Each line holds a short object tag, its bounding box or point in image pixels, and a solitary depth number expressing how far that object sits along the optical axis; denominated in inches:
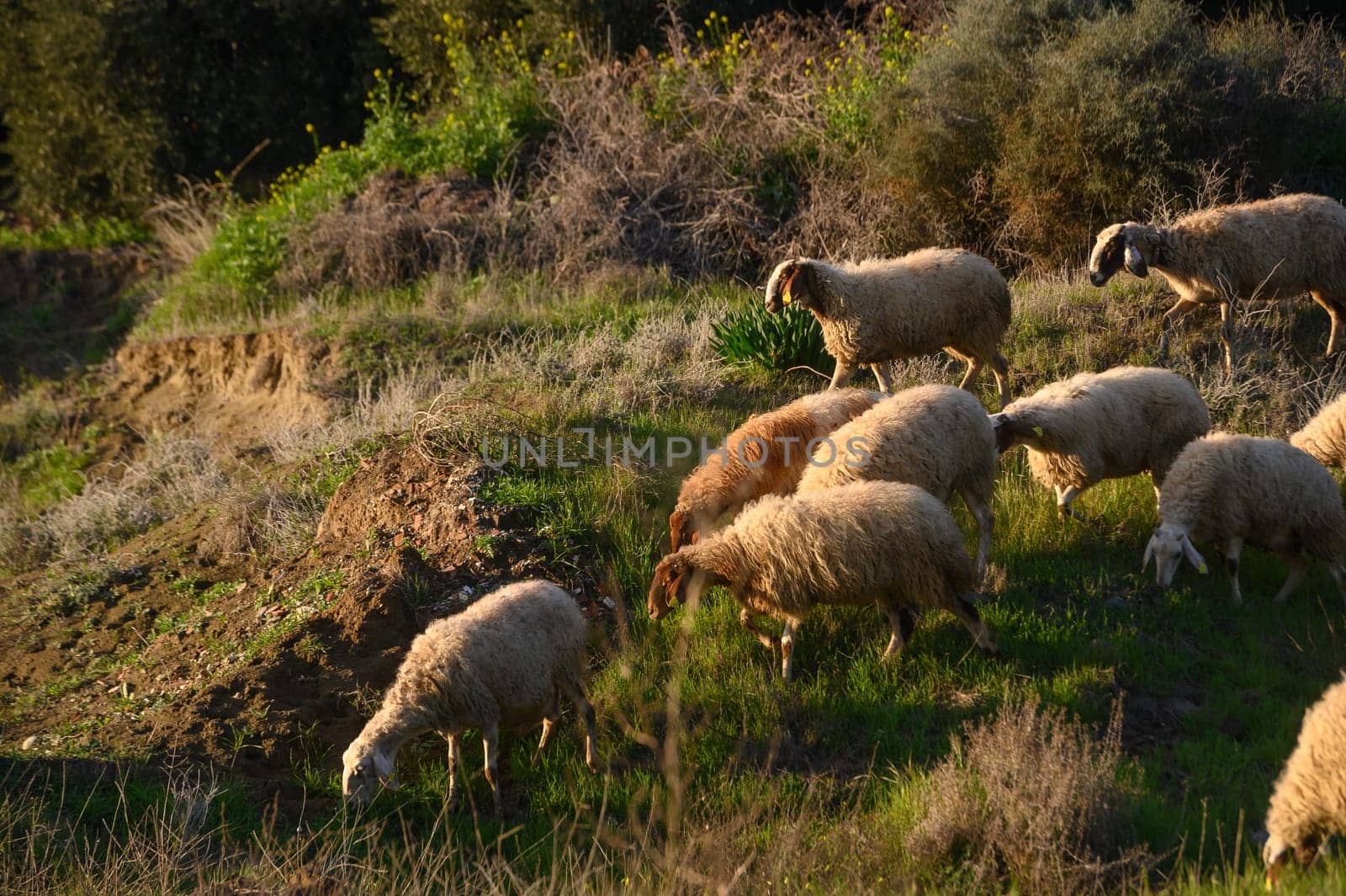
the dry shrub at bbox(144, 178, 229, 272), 1451.8
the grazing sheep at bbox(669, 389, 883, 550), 672.4
